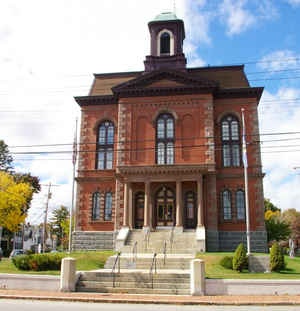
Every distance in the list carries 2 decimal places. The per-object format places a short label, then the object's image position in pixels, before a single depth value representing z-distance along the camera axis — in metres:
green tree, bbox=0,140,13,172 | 63.31
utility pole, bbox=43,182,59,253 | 58.58
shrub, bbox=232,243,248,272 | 20.81
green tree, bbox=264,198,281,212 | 82.63
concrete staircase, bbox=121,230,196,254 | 27.44
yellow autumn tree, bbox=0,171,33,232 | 46.03
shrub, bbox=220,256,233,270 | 21.61
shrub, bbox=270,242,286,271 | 20.84
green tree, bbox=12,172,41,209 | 60.72
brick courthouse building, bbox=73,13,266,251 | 31.19
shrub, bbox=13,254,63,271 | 20.47
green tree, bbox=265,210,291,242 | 39.81
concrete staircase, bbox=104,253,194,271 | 22.02
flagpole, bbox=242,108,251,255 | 25.58
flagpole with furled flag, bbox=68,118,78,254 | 26.58
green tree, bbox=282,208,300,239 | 75.94
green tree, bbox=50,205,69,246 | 93.06
